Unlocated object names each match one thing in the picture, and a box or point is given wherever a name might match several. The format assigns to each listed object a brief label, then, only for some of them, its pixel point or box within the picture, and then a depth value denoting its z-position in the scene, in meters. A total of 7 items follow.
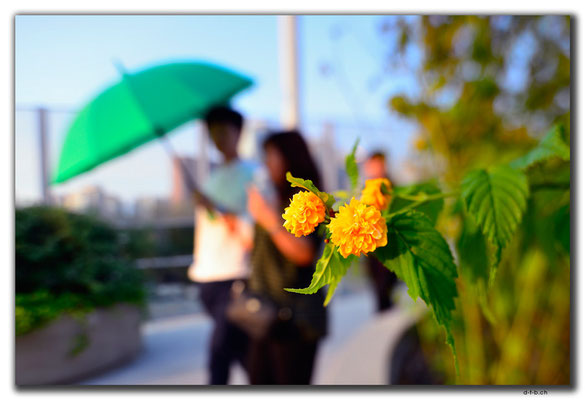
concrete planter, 1.33
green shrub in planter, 1.38
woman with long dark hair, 0.94
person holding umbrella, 1.20
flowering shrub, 0.27
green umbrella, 1.06
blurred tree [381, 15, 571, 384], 1.28
